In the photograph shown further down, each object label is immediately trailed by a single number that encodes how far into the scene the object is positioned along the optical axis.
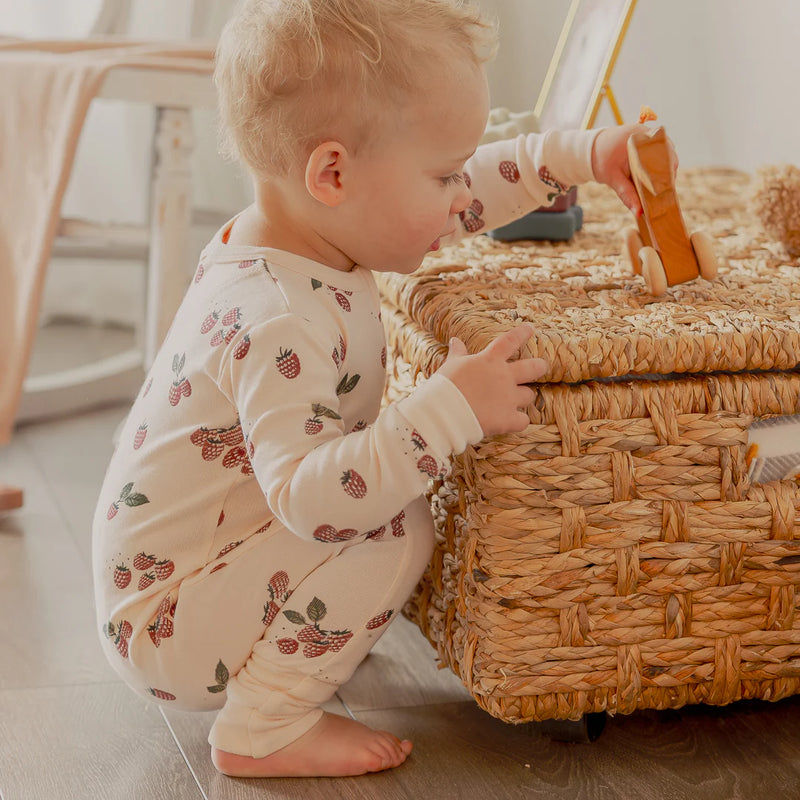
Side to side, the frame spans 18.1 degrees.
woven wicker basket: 1.57
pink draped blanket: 2.05
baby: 1.52
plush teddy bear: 1.76
